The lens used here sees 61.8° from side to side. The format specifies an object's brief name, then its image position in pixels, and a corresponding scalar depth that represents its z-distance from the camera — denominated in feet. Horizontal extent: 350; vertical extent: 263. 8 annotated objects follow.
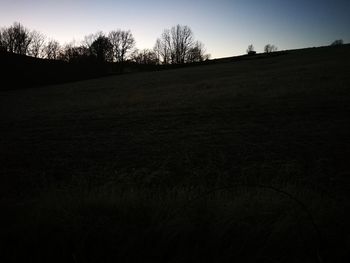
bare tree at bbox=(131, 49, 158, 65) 266.75
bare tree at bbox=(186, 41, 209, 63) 299.75
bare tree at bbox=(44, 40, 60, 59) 269.64
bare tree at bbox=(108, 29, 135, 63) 278.26
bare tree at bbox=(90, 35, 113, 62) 227.96
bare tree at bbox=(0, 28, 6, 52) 231.05
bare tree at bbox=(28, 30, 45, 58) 263.70
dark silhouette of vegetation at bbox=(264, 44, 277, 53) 431.51
